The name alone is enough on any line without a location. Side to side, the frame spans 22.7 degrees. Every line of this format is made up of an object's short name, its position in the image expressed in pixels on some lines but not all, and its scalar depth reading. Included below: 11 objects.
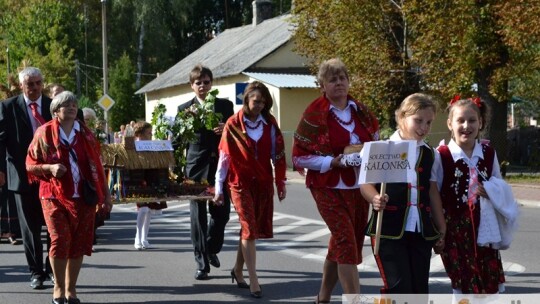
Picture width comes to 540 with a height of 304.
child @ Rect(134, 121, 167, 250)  17.09
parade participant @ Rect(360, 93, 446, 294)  8.56
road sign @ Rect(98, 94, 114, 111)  51.85
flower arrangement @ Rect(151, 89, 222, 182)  13.37
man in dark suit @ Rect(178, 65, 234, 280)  13.56
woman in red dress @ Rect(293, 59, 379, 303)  9.78
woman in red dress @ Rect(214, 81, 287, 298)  11.95
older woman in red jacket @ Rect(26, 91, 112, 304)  10.99
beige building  55.72
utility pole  57.59
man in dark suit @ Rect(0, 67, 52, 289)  12.58
